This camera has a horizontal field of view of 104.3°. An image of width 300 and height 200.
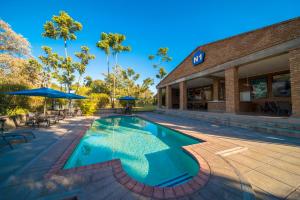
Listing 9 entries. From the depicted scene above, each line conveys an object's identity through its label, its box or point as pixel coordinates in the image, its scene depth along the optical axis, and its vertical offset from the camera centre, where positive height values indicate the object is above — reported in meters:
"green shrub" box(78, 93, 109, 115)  13.89 -0.46
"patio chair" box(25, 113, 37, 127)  6.75 -1.07
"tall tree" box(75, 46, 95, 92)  18.84 +7.35
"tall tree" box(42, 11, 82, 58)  15.59 +10.44
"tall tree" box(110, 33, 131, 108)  19.59 +10.05
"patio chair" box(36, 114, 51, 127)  6.87 -1.06
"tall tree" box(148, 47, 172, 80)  29.16 +11.16
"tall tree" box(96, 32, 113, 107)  18.86 +9.71
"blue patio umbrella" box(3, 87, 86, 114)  5.97 +0.53
